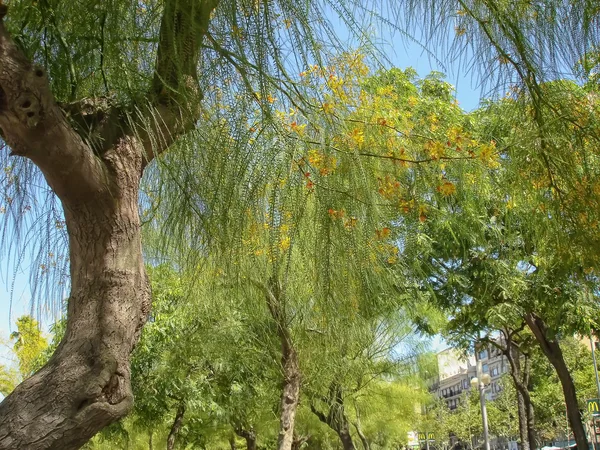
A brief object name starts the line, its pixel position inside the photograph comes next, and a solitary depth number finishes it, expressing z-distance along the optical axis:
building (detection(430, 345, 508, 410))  68.22
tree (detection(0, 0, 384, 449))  1.89
